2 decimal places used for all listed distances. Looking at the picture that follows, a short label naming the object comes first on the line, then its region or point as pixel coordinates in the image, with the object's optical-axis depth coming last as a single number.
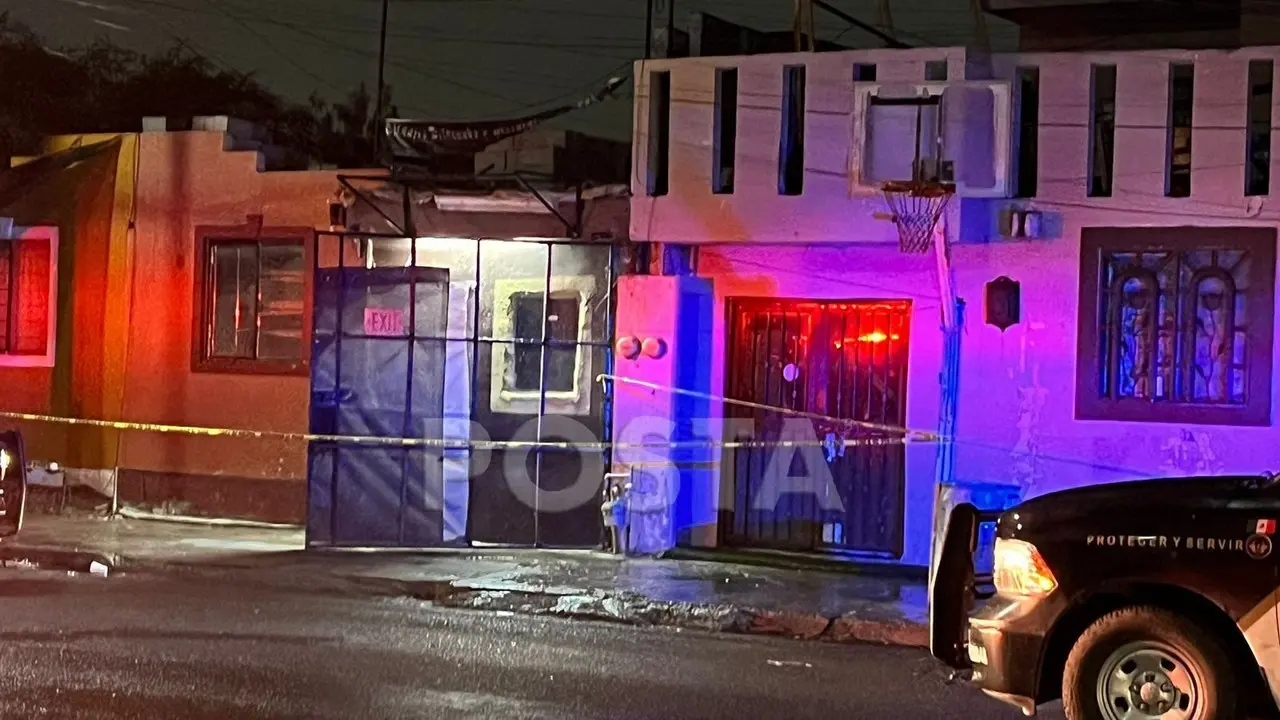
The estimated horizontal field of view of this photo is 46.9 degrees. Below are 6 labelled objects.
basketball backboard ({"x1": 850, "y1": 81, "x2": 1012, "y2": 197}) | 12.34
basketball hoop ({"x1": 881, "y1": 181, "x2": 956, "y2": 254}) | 12.26
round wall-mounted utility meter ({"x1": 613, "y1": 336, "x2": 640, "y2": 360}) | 13.52
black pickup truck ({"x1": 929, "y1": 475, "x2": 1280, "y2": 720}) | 6.36
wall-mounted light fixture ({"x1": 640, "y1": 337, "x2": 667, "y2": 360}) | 13.38
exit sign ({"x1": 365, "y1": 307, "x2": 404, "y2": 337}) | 13.84
